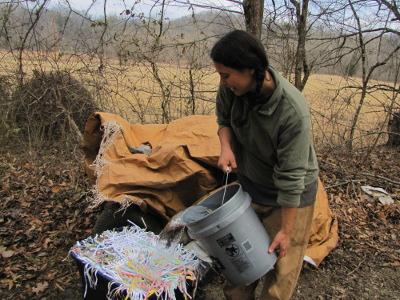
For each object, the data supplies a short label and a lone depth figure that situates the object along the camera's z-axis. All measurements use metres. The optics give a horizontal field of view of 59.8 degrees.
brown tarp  2.86
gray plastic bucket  1.89
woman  1.72
